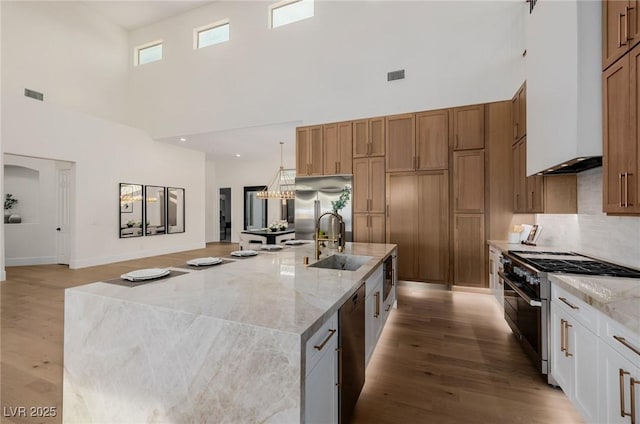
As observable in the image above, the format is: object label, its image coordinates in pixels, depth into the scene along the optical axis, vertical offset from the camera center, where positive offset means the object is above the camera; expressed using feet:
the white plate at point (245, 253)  8.08 -1.26
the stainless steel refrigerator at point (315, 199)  16.49 +0.67
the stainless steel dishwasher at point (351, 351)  4.61 -2.61
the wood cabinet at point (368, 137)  15.84 +4.25
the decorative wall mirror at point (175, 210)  25.86 +0.11
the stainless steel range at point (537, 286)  6.51 -2.04
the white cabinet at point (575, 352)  4.81 -2.84
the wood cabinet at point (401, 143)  15.11 +3.75
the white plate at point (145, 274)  5.35 -1.26
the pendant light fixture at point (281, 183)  30.12 +3.08
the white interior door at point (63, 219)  21.36 -0.58
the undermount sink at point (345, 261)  8.14 -1.56
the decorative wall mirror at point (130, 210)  22.35 +0.11
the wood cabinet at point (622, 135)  5.06 +1.45
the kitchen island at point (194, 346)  3.21 -1.82
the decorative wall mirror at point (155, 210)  24.12 +0.11
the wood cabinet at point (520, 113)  10.90 +4.04
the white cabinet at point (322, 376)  3.40 -2.27
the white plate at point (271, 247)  9.54 -1.28
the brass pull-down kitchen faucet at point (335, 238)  7.78 -0.87
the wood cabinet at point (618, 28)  5.02 +3.52
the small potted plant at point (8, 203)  21.29 +0.67
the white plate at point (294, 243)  11.02 -1.31
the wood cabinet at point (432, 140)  14.48 +3.72
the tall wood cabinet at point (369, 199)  15.78 +0.63
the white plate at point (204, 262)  6.68 -1.26
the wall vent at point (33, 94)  18.34 +7.97
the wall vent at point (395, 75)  16.01 +7.90
